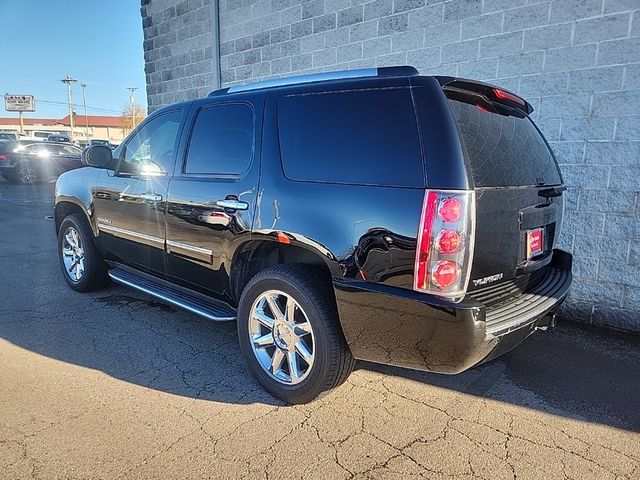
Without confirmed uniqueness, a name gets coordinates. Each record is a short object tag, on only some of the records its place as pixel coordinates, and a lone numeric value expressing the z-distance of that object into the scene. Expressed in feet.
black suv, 7.41
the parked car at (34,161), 57.82
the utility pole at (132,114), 217.72
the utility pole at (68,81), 242.99
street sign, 184.75
